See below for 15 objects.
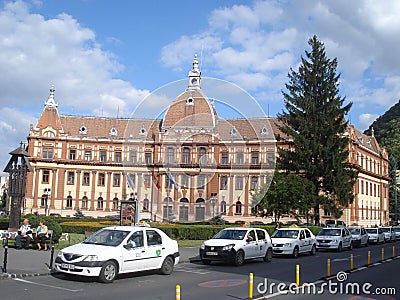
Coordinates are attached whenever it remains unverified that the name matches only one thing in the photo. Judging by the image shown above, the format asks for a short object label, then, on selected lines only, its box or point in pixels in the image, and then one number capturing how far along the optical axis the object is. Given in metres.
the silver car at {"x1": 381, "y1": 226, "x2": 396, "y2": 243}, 46.26
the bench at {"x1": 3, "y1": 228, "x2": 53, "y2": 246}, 23.15
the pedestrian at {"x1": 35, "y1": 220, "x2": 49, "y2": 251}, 22.83
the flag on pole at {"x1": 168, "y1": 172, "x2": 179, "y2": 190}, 73.96
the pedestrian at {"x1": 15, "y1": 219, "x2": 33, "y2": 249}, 23.11
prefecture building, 74.25
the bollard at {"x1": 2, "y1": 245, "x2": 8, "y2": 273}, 15.14
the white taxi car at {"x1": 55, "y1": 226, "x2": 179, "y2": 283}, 13.70
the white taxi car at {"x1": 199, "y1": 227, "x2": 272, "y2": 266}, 19.66
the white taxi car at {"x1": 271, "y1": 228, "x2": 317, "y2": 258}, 24.45
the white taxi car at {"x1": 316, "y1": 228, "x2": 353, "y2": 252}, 30.75
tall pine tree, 53.22
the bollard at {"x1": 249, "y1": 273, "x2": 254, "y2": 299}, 10.46
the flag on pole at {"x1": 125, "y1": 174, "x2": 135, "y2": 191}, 78.44
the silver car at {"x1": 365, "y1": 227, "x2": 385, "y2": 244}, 41.84
